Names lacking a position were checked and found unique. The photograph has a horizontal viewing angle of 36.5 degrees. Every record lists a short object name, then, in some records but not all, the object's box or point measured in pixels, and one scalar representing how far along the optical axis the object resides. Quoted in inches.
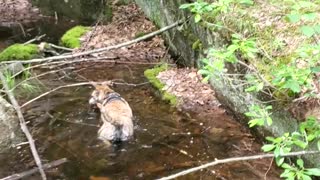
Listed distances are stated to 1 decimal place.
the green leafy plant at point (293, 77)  152.3
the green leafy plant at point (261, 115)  157.3
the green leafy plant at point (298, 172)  136.6
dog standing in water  259.8
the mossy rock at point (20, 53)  407.4
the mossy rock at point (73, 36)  458.9
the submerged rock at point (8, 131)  257.0
